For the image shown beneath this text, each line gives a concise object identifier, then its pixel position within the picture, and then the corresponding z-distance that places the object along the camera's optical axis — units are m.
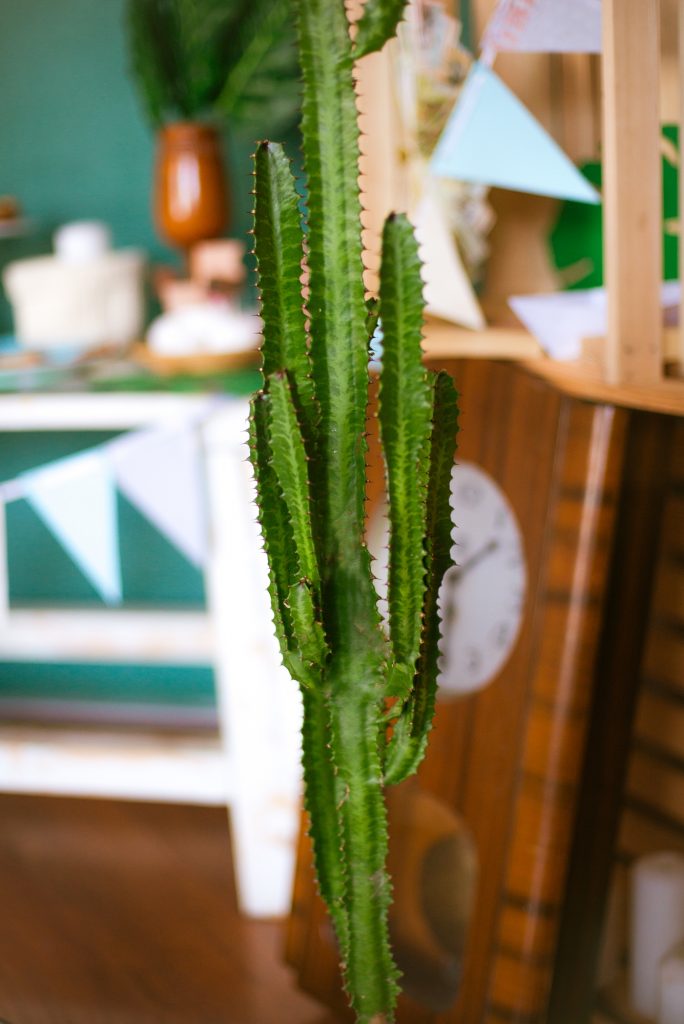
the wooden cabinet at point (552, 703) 1.10
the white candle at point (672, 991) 1.20
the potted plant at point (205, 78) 1.85
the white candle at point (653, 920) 1.26
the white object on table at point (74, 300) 1.89
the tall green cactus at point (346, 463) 0.76
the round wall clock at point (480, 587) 1.19
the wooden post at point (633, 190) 0.99
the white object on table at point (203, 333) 1.74
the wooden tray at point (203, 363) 1.73
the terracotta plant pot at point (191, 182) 1.87
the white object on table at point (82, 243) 1.92
